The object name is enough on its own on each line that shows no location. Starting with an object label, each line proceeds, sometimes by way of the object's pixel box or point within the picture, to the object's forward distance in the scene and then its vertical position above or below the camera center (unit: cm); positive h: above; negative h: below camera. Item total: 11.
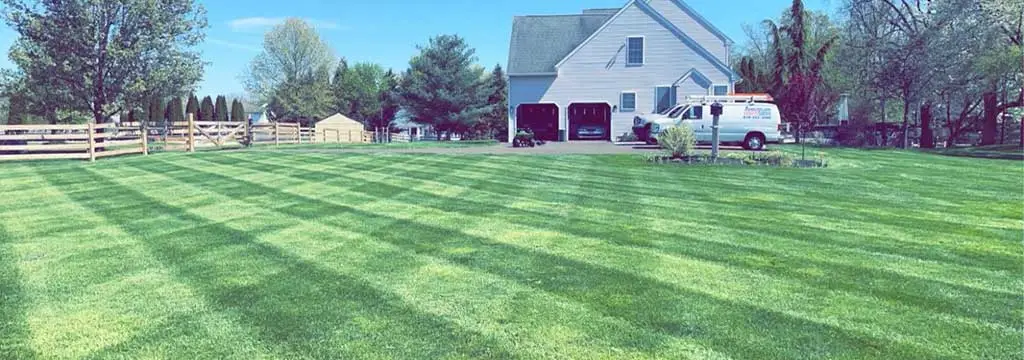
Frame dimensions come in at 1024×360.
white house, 2689 +316
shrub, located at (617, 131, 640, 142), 2489 +15
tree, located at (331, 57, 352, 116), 5614 +466
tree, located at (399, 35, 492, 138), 3023 +266
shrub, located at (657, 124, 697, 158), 1330 +1
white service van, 1852 +53
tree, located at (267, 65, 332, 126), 5154 +375
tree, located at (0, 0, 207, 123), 2059 +320
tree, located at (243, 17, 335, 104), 5262 +713
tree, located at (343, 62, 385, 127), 5762 +409
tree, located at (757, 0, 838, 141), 3272 +379
